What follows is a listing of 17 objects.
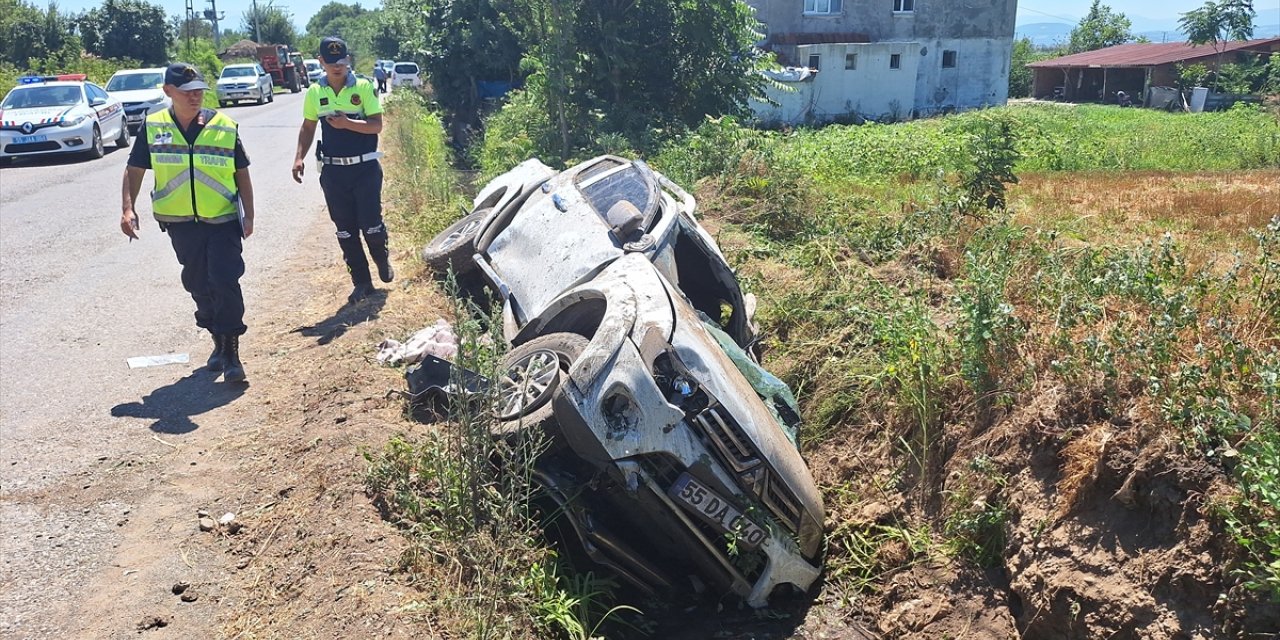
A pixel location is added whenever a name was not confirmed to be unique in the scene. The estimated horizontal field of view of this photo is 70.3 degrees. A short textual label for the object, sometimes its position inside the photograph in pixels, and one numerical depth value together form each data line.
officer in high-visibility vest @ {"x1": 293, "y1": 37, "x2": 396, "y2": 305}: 6.87
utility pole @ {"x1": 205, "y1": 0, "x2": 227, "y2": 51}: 67.24
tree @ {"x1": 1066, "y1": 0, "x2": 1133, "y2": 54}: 54.78
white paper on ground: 6.08
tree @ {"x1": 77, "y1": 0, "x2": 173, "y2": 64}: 43.50
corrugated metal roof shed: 35.38
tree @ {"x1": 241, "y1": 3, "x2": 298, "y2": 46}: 71.62
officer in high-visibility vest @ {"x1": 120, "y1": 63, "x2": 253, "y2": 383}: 5.65
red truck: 48.84
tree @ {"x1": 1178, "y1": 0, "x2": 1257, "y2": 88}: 34.66
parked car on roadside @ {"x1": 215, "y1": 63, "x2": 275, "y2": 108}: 34.84
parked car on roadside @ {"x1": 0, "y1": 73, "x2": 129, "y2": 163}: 15.71
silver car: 4.07
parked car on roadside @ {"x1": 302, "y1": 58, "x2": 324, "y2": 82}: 55.77
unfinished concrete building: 28.27
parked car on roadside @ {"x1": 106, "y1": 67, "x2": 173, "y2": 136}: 20.28
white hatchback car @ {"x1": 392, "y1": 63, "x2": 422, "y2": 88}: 37.38
